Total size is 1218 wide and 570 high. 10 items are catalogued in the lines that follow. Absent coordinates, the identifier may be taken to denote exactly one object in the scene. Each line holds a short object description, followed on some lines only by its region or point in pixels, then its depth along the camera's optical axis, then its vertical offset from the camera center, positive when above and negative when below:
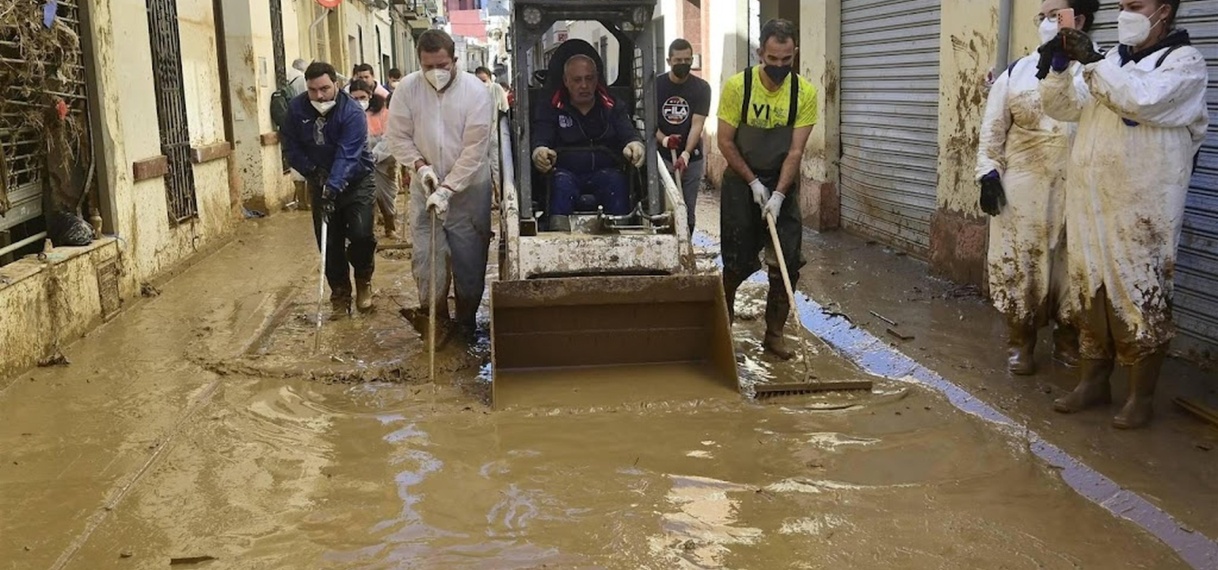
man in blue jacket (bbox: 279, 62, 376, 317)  7.25 -0.29
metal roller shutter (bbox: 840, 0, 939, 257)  9.00 -0.13
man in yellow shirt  6.07 -0.29
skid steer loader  5.52 -1.08
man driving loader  6.66 -0.16
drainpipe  7.13 +0.44
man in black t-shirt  8.38 +0.00
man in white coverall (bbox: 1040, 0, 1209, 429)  4.55 -0.36
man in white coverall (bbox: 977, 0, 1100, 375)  5.55 -0.56
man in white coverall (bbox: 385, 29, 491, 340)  6.42 -0.25
